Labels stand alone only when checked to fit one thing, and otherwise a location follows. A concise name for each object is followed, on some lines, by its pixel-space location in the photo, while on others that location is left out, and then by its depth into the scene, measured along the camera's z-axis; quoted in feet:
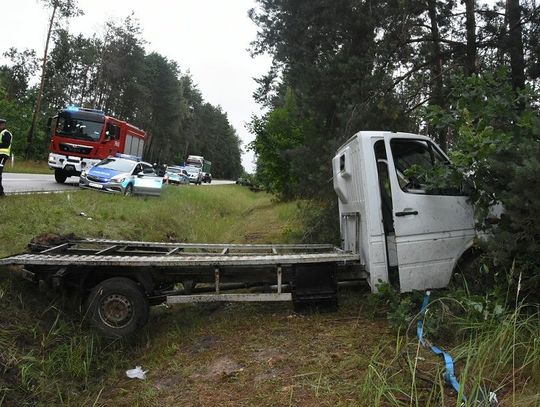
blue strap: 11.02
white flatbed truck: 17.57
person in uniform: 35.74
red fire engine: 65.26
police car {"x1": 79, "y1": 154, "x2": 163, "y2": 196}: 54.08
